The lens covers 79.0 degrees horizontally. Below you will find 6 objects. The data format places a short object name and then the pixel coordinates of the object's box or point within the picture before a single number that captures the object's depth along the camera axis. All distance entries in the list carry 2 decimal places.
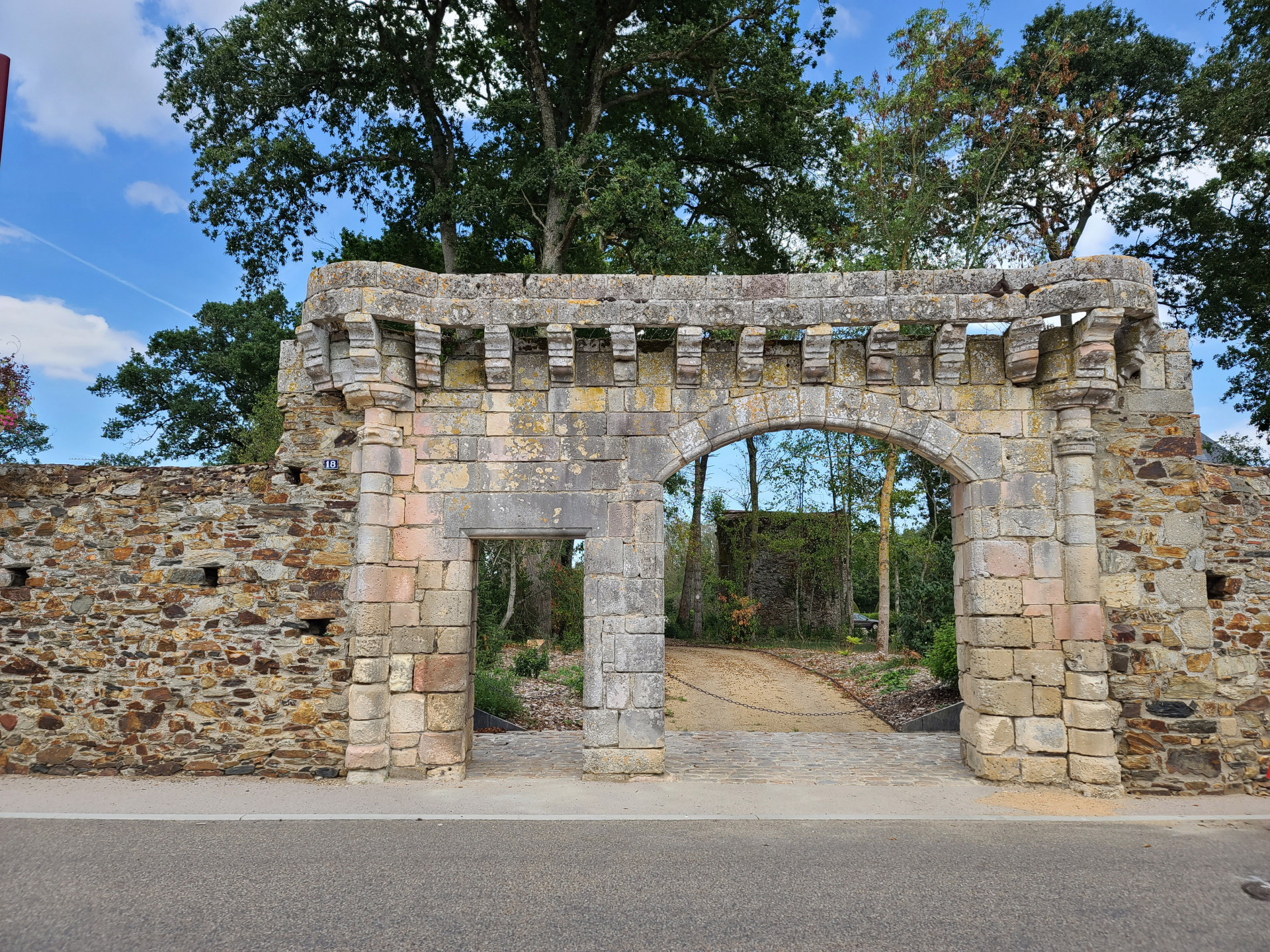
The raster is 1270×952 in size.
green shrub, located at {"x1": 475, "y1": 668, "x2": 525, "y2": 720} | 9.38
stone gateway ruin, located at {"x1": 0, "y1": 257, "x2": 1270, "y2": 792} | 6.33
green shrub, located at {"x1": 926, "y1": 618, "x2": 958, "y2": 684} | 9.93
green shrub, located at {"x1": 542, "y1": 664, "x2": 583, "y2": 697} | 11.36
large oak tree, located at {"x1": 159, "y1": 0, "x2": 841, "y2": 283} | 11.95
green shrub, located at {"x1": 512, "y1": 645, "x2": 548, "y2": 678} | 12.03
